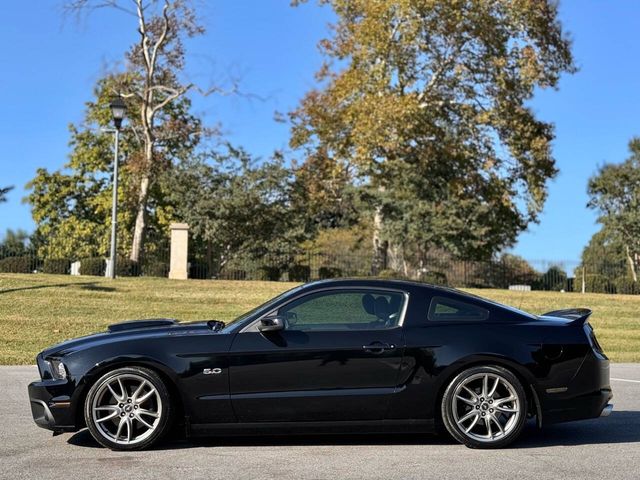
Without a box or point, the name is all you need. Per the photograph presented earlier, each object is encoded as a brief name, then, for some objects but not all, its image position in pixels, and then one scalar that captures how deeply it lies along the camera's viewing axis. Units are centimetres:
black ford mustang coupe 657
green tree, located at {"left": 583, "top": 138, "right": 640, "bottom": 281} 5003
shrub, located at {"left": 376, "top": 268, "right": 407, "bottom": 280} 3089
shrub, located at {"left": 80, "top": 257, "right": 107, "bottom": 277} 3042
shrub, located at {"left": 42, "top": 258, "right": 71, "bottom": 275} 3148
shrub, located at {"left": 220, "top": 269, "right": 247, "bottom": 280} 3618
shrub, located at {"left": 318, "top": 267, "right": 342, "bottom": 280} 3362
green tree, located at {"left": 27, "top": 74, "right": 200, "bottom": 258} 4953
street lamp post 2416
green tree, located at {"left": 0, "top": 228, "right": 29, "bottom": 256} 3266
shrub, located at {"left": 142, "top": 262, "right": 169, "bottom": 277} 3234
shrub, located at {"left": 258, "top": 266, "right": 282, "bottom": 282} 3409
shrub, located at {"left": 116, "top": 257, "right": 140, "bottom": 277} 3084
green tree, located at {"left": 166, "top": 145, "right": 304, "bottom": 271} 3638
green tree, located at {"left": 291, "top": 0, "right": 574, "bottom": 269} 3394
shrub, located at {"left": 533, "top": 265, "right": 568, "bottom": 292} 3872
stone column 2958
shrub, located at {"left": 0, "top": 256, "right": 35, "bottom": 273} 3123
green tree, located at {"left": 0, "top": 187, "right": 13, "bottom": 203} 2648
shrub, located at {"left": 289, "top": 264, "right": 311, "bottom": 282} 3462
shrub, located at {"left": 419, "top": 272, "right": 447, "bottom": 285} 3153
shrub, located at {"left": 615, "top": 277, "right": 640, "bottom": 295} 3419
